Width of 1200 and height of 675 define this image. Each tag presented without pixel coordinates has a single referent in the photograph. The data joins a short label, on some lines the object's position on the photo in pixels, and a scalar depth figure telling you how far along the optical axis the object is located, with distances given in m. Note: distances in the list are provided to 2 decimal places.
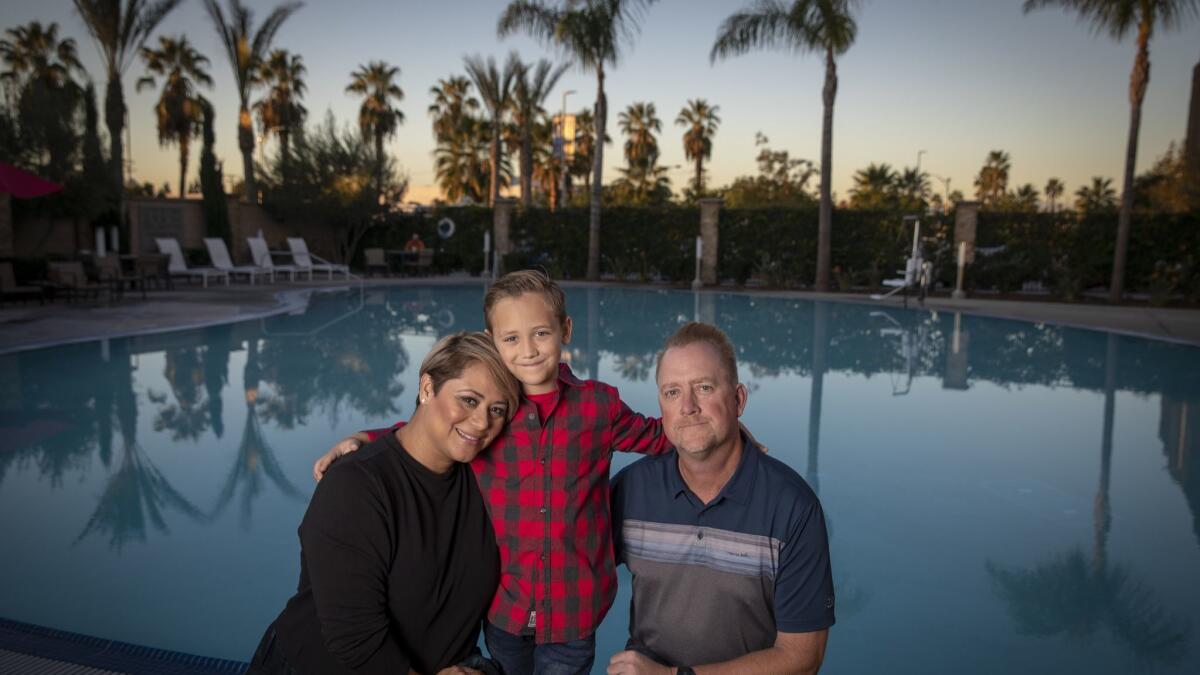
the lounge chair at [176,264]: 17.52
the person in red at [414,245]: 23.40
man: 1.58
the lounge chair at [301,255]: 20.89
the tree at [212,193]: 20.67
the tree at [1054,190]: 60.31
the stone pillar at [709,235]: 20.84
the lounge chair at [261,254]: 20.08
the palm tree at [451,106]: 36.59
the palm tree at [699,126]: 41.62
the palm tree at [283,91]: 32.09
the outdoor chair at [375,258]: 21.91
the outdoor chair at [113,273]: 13.06
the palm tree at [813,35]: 17.75
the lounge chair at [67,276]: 12.30
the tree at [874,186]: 36.03
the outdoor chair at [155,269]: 14.77
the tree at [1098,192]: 45.78
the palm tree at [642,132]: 41.72
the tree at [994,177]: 56.00
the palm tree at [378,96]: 32.59
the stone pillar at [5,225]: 14.40
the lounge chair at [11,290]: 11.77
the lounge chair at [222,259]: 18.75
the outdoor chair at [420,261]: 22.75
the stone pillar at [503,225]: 23.47
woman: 1.50
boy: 1.78
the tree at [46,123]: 16.81
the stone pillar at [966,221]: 18.77
